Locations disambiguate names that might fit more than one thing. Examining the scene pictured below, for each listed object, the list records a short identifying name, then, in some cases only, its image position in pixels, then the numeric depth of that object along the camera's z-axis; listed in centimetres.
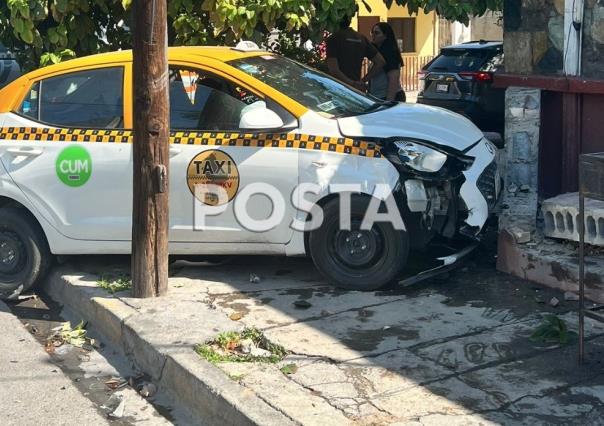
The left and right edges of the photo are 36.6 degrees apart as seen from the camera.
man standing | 1023
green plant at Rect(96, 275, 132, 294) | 651
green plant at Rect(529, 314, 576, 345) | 526
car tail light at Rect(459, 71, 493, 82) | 1398
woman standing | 1093
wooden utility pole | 601
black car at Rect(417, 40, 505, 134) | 1380
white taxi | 620
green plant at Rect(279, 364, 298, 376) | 493
